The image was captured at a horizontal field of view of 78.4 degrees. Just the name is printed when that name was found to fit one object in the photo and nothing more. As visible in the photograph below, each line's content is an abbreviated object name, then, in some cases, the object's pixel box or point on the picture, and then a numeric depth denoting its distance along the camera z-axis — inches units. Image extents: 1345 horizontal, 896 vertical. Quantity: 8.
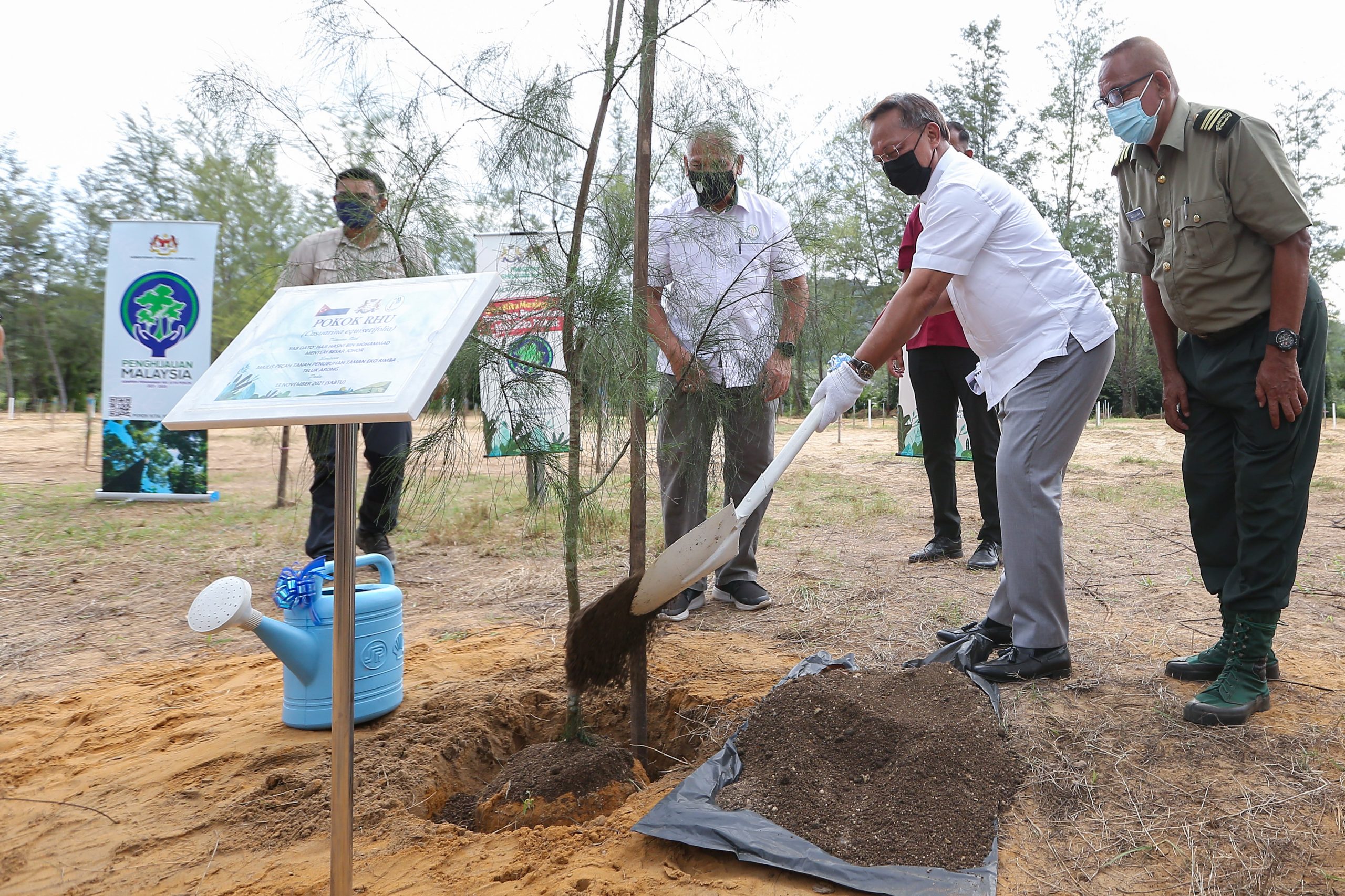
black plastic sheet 61.7
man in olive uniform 85.5
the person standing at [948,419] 156.0
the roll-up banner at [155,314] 247.3
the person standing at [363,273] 100.4
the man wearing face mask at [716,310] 101.5
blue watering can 93.9
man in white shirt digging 96.8
